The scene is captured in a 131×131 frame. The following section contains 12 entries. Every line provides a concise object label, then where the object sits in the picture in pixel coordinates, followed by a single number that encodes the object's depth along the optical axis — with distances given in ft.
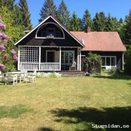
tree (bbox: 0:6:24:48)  49.06
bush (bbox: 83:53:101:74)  50.12
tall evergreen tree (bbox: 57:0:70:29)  122.42
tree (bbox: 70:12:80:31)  107.38
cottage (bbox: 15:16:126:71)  49.57
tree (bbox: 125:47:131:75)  49.12
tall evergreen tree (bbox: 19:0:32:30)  109.03
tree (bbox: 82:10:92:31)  112.78
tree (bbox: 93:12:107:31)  109.03
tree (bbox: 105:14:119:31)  109.53
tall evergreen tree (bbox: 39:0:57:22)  127.40
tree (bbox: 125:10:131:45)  98.59
